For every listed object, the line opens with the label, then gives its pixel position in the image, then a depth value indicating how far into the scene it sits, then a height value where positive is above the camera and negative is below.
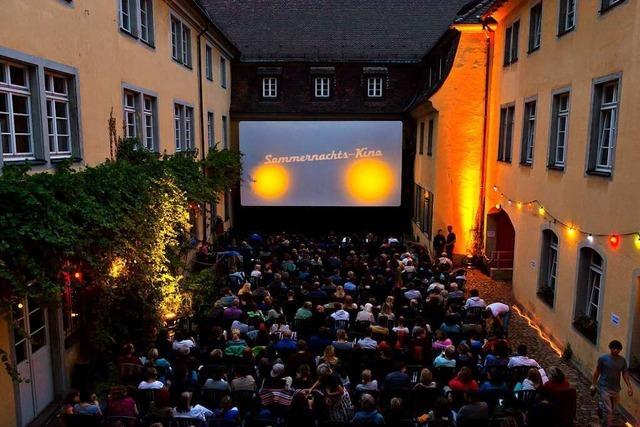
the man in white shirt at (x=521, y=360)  7.89 -3.21
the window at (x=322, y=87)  25.75 +2.36
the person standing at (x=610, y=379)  7.75 -3.41
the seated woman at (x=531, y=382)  7.16 -3.18
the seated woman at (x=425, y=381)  7.07 -3.15
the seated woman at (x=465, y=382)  6.98 -3.12
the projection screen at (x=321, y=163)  24.14 -1.14
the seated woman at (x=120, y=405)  6.53 -3.22
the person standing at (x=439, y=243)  18.61 -3.54
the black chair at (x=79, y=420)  6.24 -3.25
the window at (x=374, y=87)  25.80 +2.38
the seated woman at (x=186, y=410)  6.34 -3.21
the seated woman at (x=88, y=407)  6.45 -3.23
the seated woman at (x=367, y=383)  7.22 -3.24
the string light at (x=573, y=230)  8.30 -1.66
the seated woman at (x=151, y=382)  7.08 -3.22
